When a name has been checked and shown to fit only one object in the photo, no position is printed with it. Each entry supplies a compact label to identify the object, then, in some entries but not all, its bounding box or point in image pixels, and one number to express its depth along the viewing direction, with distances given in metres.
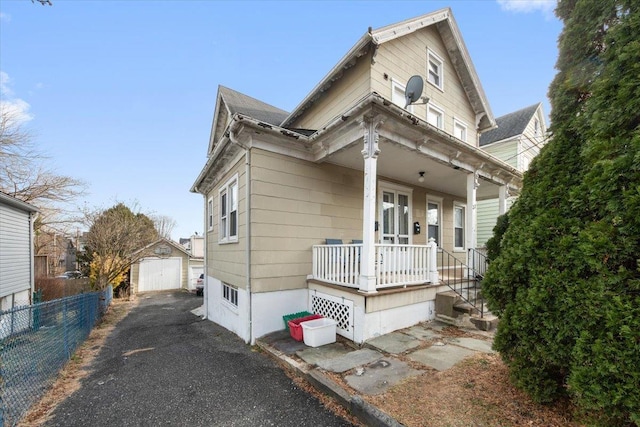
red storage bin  5.24
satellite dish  6.21
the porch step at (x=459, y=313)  5.32
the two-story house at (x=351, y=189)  5.23
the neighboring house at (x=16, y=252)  8.10
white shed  18.75
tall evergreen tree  1.86
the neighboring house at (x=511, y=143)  13.13
